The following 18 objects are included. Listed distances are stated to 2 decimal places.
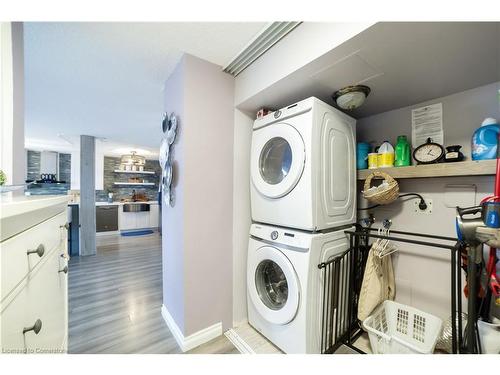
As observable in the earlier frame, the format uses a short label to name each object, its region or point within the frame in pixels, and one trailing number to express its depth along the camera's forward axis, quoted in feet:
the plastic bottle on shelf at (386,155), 4.58
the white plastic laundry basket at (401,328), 3.56
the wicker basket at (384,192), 4.25
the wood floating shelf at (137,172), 18.28
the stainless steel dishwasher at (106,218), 15.70
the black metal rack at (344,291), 4.07
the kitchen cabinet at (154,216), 18.22
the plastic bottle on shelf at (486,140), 3.40
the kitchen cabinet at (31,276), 1.37
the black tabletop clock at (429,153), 4.07
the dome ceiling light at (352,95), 4.04
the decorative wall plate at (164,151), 4.91
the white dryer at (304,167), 3.76
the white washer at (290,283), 3.74
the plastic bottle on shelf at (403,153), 4.44
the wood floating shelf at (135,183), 18.49
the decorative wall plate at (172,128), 4.60
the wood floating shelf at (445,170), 3.31
